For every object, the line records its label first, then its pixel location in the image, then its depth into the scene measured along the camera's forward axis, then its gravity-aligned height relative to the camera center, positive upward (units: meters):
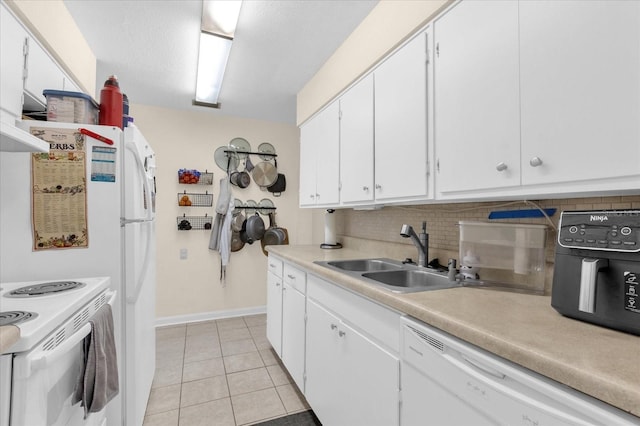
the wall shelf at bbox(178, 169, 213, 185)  3.53 +0.39
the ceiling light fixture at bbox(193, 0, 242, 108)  1.84 +1.22
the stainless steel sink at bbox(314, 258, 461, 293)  1.39 -0.36
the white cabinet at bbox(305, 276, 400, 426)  1.18 -0.71
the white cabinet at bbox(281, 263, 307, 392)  2.03 -0.81
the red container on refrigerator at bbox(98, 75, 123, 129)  1.67 +0.58
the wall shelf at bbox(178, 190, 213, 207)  3.55 +0.13
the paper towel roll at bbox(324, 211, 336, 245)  2.98 -0.17
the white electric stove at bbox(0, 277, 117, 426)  0.79 -0.41
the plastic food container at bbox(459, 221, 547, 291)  1.28 -0.19
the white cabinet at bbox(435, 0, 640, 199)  0.83 +0.38
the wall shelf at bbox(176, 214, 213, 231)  3.56 -0.15
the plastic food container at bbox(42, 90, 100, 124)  1.55 +0.54
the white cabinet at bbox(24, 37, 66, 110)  1.57 +0.77
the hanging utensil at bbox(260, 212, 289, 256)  3.92 -0.33
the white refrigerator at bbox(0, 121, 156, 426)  1.39 -0.17
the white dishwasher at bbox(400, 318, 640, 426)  0.60 -0.44
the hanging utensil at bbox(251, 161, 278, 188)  3.88 +0.48
